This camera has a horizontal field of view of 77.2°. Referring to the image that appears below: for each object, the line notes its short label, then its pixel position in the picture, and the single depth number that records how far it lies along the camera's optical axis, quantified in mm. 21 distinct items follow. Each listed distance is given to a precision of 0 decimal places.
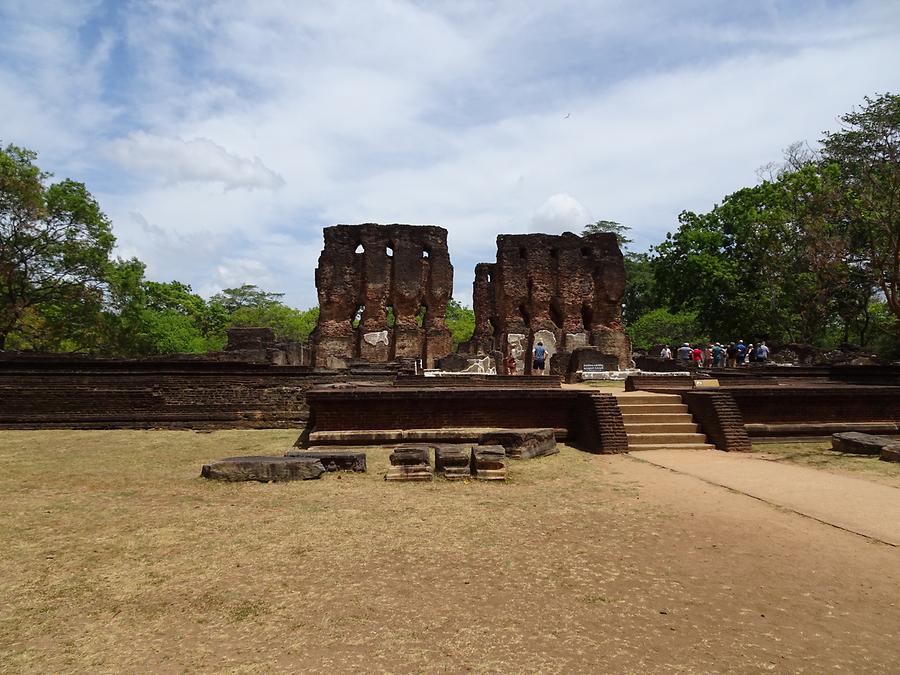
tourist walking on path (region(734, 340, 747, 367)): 22175
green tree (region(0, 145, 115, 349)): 20797
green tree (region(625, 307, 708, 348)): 35781
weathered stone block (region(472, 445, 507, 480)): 5984
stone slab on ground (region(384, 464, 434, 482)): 5902
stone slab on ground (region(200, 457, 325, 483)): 5812
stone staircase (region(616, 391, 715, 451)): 8242
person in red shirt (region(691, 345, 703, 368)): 21984
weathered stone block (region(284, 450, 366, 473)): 6281
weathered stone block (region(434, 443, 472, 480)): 6031
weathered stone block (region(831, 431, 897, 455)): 7511
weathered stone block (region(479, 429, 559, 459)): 7195
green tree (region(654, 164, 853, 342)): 23125
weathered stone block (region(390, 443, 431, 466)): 6066
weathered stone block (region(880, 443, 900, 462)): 7071
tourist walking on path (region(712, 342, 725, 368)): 23094
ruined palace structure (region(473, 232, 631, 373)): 27516
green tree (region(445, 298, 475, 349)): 51812
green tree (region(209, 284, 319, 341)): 48688
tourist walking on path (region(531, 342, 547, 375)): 19914
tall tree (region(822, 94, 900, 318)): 18562
